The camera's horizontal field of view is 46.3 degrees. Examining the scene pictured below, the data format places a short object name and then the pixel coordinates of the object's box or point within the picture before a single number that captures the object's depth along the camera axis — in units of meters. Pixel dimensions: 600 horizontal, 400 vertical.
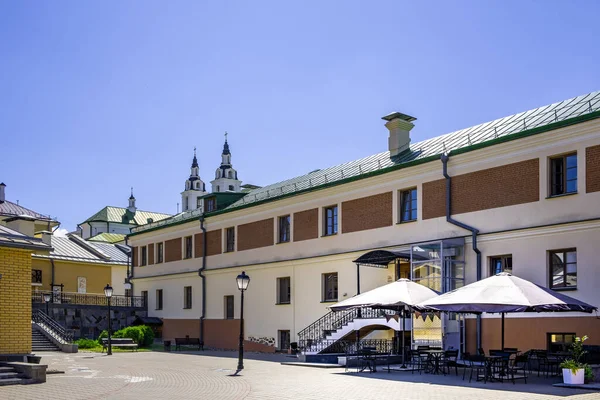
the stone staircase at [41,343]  31.67
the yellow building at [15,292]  18.14
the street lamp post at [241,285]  21.92
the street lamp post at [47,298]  37.72
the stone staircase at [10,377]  16.72
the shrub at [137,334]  36.59
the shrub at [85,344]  35.19
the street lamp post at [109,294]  30.04
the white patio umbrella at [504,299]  17.05
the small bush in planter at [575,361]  16.20
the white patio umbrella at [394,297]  19.89
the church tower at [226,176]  103.00
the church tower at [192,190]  114.94
